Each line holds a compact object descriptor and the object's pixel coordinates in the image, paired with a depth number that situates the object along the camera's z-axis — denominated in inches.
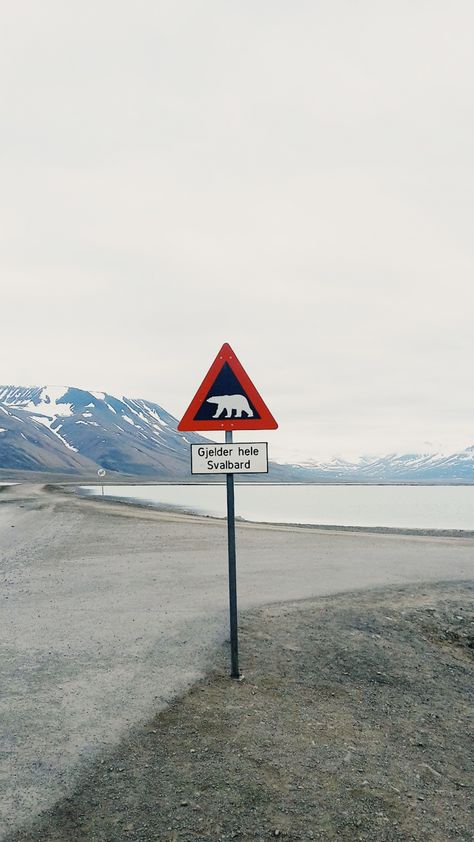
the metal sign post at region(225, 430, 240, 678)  255.0
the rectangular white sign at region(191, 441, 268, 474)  260.1
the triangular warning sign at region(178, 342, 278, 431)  263.6
